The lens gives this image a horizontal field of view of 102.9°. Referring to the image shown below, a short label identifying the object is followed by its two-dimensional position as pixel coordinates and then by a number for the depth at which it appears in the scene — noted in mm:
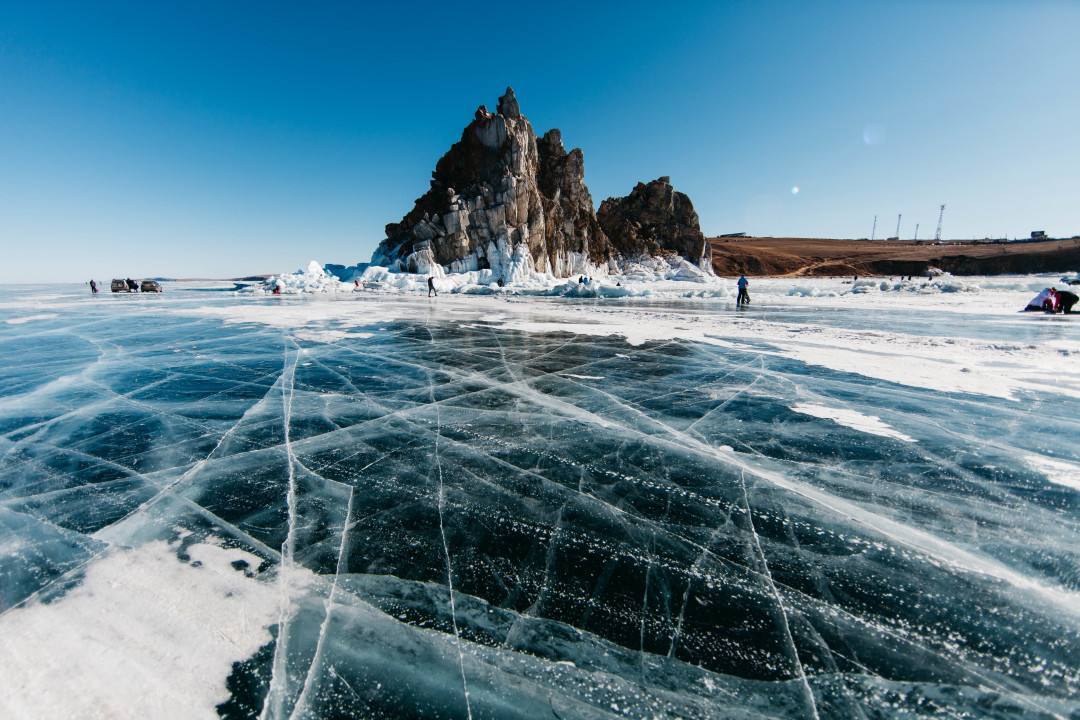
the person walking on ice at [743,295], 17625
